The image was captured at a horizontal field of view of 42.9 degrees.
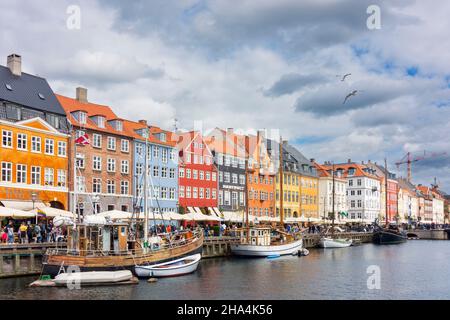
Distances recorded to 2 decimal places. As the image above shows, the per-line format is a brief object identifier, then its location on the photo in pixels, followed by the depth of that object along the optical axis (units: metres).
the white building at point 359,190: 130.25
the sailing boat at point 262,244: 56.00
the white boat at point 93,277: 33.25
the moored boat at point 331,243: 75.44
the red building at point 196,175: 75.62
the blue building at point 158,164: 67.69
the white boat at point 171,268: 37.31
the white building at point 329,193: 115.19
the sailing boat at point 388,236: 91.12
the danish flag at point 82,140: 43.95
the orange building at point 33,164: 51.22
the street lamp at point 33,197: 50.01
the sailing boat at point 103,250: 35.69
